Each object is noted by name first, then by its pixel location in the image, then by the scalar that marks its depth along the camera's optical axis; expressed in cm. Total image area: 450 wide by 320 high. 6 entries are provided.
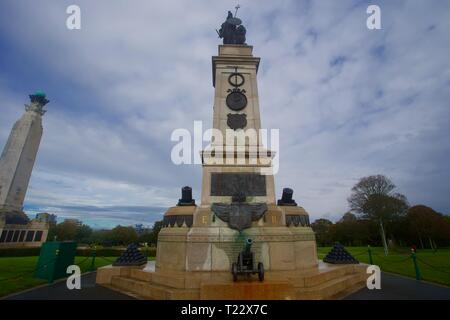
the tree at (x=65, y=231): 6988
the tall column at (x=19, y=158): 4681
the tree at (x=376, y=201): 3008
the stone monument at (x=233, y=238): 817
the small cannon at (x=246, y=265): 812
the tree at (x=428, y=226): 4050
